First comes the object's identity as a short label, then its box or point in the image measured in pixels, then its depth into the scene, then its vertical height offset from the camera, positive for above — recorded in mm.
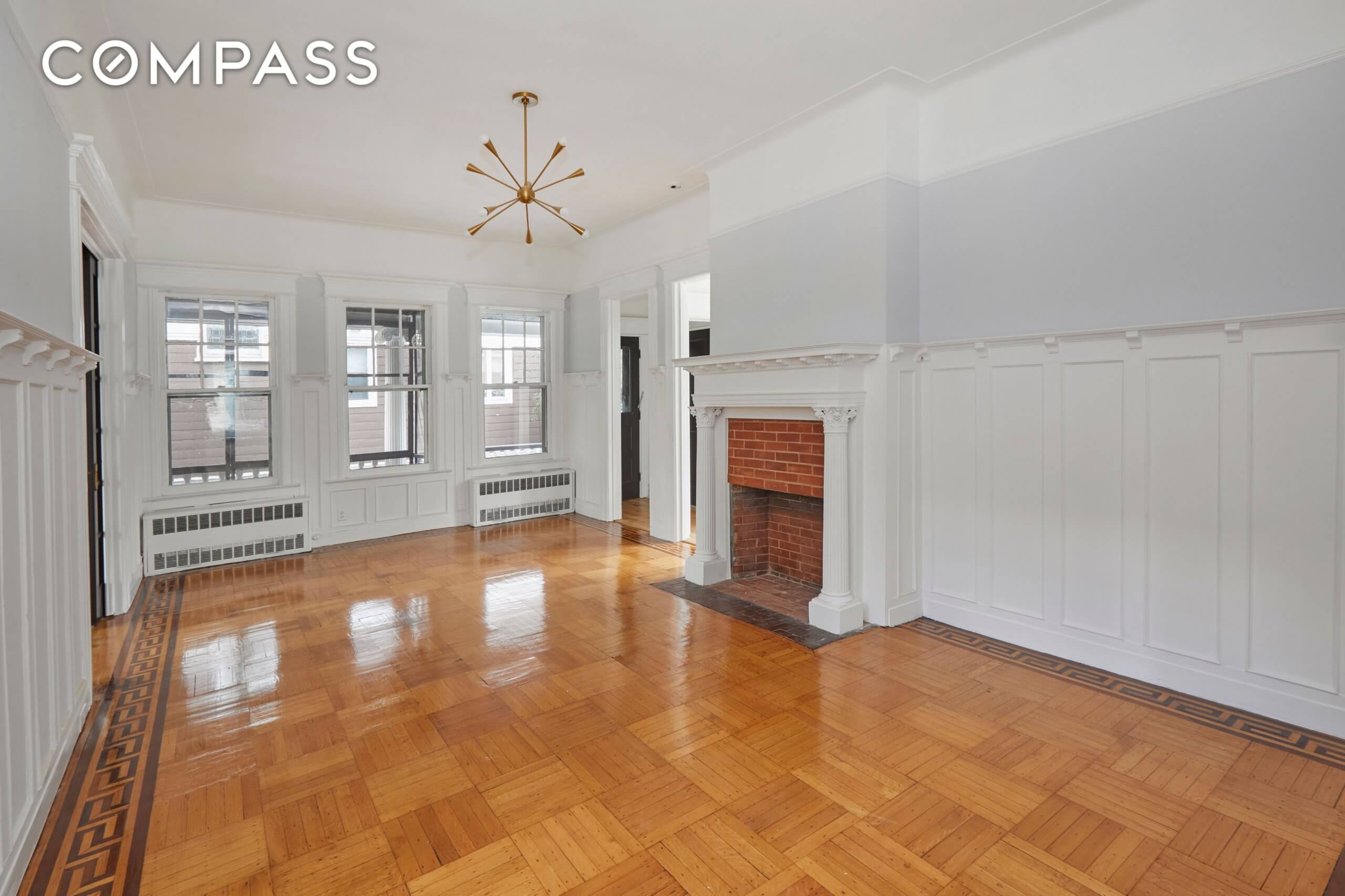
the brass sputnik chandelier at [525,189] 3761 +1494
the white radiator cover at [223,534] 5340 -772
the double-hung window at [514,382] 7340 +587
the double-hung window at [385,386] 6559 +503
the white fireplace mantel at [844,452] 3934 -112
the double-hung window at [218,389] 5758 +432
